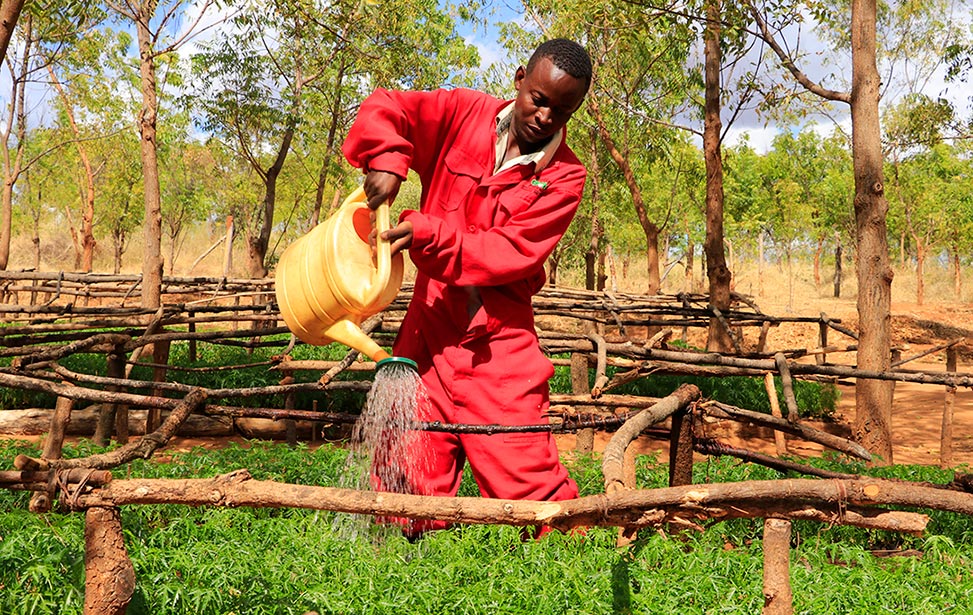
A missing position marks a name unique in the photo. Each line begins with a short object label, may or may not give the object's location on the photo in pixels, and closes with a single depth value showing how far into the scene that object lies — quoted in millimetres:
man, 2939
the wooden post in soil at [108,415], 5395
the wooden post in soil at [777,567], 2053
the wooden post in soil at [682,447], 3027
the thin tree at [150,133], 6605
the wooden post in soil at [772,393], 4227
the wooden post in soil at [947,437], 7184
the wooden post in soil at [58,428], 4508
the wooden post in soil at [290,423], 5867
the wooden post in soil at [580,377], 6020
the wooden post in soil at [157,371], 6366
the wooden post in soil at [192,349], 8508
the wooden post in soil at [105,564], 2033
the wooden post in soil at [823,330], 7984
